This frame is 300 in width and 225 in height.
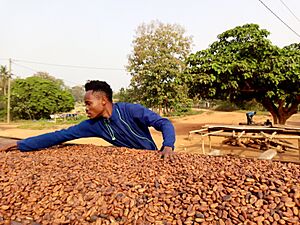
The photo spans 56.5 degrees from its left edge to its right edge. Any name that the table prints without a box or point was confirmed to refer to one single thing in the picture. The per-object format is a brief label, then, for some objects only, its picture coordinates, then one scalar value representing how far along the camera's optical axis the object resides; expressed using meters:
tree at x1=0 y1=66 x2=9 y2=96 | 32.19
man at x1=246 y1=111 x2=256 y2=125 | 8.45
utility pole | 21.19
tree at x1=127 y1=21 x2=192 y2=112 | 15.20
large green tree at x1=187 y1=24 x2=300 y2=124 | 8.09
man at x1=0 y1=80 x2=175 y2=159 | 2.32
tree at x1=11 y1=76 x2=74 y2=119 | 23.54
